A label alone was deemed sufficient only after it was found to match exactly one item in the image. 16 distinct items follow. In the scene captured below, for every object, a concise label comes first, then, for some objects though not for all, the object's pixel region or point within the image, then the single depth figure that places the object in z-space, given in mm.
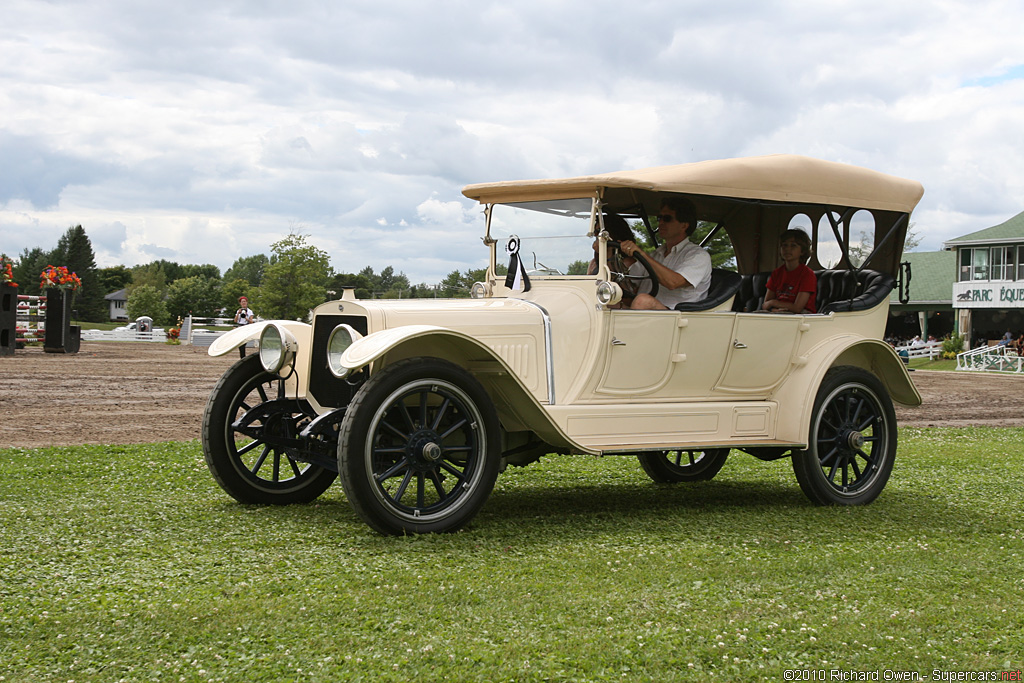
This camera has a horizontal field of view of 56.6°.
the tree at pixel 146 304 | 93338
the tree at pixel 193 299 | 95812
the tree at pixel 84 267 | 99375
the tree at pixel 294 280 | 56312
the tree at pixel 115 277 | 139125
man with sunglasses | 6707
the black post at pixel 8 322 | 25219
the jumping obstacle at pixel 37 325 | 25531
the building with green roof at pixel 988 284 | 44188
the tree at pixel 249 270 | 143250
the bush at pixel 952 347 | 41500
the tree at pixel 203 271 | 148000
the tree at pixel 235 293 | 63266
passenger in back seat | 7406
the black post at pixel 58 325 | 27781
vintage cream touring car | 5520
